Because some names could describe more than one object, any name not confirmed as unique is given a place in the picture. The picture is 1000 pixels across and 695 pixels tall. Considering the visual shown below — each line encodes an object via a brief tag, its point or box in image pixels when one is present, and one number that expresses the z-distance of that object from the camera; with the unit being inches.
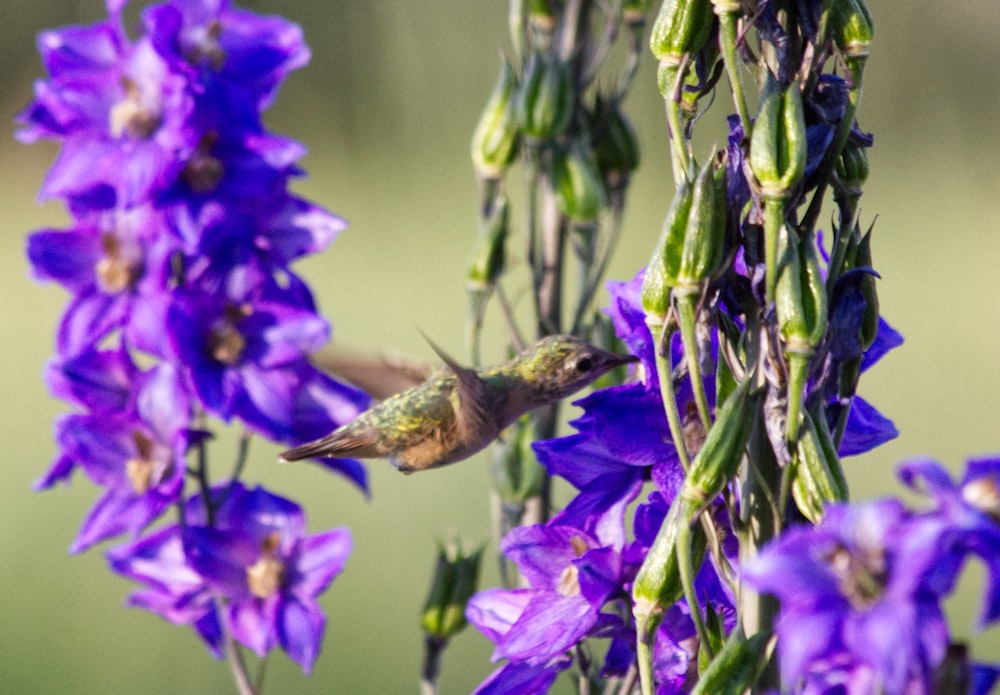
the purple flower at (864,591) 99.8
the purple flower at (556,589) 126.0
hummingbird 130.6
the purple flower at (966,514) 100.2
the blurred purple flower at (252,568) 131.0
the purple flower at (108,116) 130.7
